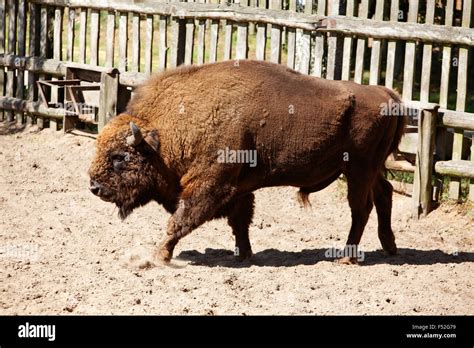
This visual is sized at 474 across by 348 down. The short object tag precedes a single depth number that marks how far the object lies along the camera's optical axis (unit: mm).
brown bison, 17859
